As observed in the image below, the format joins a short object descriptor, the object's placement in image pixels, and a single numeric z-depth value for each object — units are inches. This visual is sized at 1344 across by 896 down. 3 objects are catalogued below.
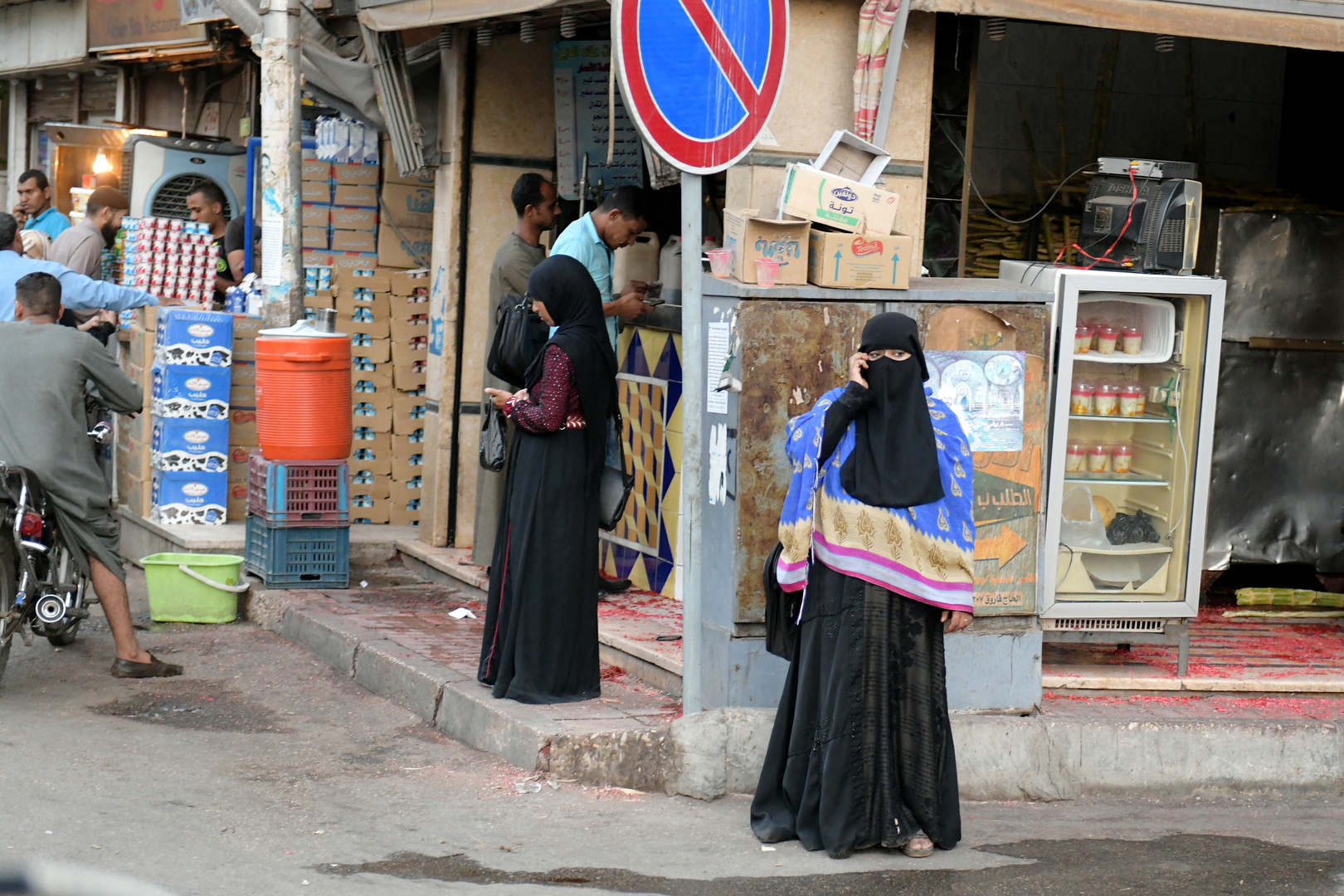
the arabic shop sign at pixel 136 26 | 543.5
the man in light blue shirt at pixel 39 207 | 494.6
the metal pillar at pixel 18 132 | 795.4
